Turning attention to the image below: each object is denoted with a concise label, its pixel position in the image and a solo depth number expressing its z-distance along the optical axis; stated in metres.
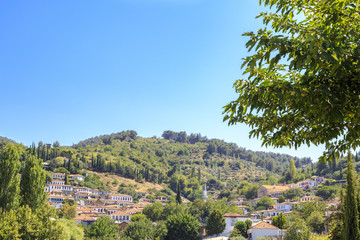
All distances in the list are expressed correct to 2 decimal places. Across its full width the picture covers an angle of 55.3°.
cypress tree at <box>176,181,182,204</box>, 84.00
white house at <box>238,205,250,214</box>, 84.25
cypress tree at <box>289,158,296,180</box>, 115.93
